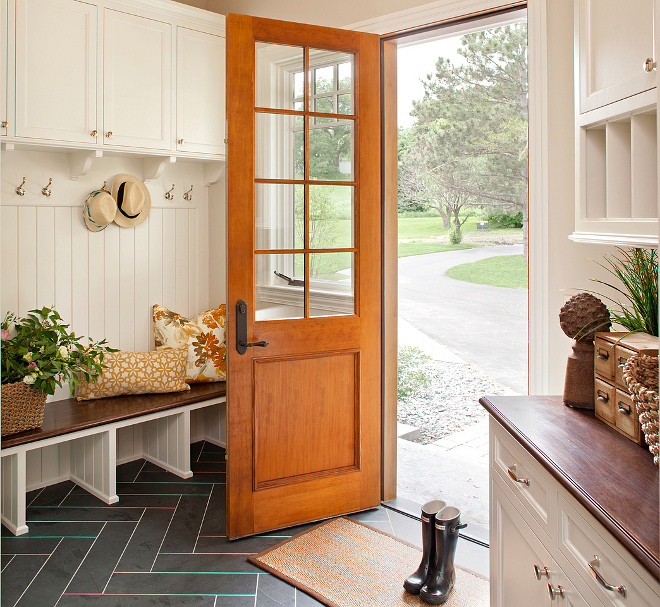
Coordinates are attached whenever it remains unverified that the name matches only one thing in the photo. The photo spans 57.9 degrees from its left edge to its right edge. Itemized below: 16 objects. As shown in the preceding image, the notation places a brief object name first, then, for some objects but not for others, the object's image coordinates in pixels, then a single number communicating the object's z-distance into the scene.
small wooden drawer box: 1.47
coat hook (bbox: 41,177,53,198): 3.05
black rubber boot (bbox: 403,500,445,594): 2.24
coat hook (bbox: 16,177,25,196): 2.97
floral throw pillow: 3.53
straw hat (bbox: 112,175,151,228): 3.31
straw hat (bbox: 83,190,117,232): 3.19
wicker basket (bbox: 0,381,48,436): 2.66
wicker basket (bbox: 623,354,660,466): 1.28
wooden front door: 2.59
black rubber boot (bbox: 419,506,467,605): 2.20
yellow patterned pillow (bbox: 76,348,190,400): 3.22
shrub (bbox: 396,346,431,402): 5.31
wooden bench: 2.72
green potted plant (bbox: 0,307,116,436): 2.70
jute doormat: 2.26
